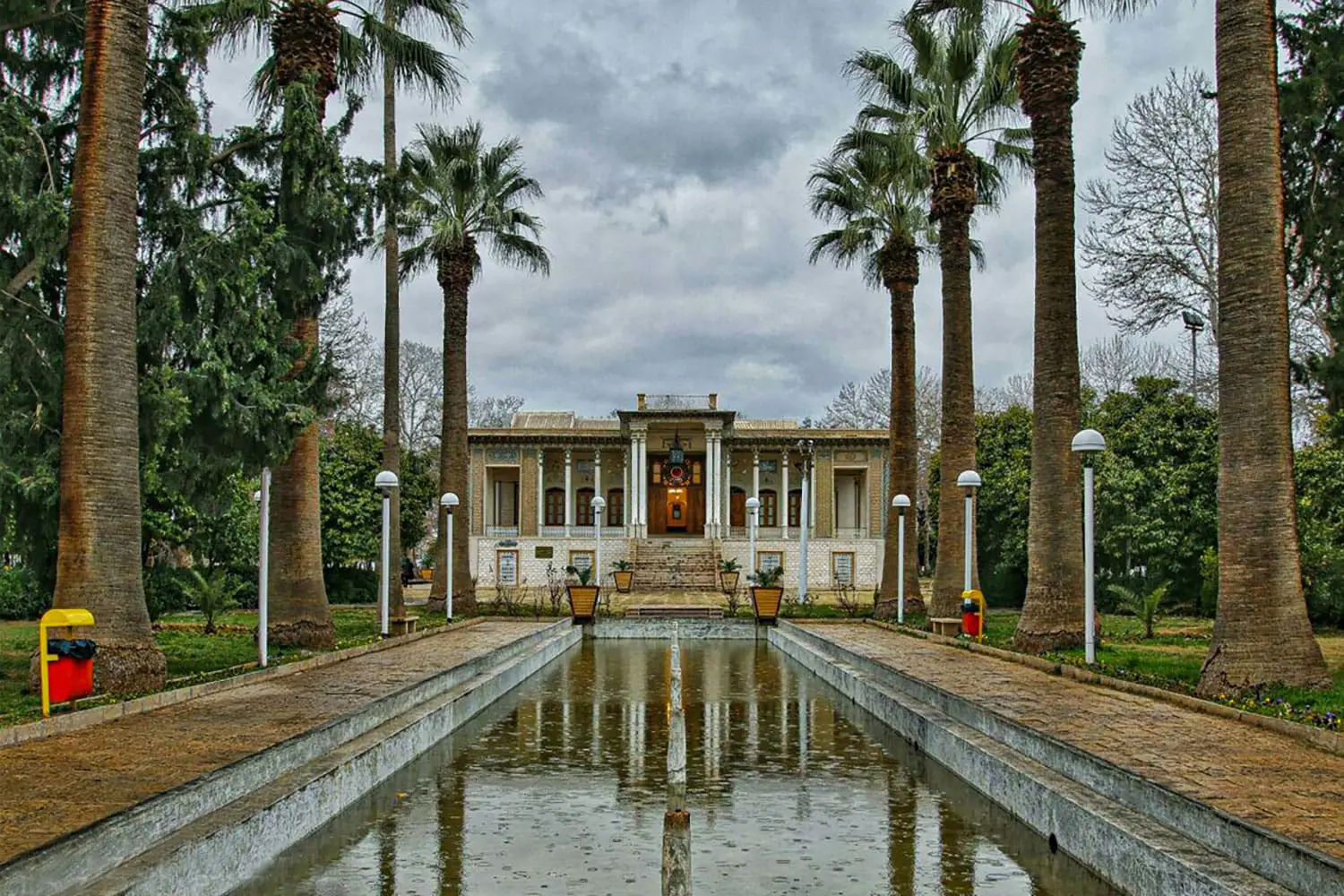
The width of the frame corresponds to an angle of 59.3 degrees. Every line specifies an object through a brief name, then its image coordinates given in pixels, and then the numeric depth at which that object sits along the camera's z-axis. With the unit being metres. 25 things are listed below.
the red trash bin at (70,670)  9.70
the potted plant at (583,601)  26.34
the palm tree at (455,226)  26.20
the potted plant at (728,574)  36.28
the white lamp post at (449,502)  24.41
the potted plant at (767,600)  25.88
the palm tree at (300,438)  16.09
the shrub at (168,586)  23.91
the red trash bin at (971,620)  18.59
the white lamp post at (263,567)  13.69
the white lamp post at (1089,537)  13.30
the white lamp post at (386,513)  18.57
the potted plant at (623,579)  36.84
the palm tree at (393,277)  20.64
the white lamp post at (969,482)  18.86
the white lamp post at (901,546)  23.45
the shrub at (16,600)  25.28
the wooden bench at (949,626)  19.83
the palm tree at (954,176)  21.16
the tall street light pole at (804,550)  31.03
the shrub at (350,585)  34.19
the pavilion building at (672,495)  42.19
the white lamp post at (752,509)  34.81
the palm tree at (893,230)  24.55
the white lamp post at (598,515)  35.91
